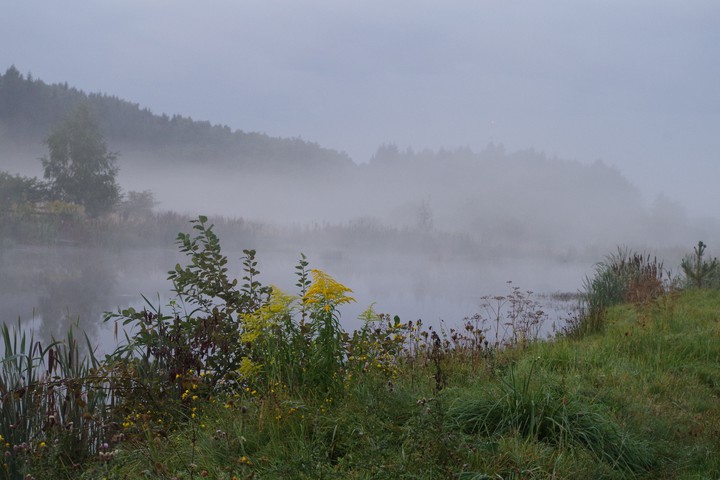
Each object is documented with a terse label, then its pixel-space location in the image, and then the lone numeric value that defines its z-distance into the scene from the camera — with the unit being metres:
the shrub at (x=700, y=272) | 12.62
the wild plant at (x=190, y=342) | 4.96
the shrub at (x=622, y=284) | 9.20
